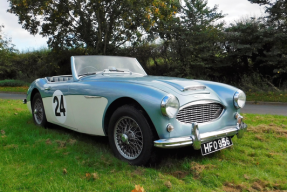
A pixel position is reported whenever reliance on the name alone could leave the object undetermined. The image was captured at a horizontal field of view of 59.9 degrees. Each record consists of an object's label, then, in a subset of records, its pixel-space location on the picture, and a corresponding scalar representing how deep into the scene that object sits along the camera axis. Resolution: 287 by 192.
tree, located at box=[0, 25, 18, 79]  19.21
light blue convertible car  2.56
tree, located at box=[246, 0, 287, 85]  12.06
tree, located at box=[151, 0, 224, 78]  13.66
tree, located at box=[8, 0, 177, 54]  13.45
